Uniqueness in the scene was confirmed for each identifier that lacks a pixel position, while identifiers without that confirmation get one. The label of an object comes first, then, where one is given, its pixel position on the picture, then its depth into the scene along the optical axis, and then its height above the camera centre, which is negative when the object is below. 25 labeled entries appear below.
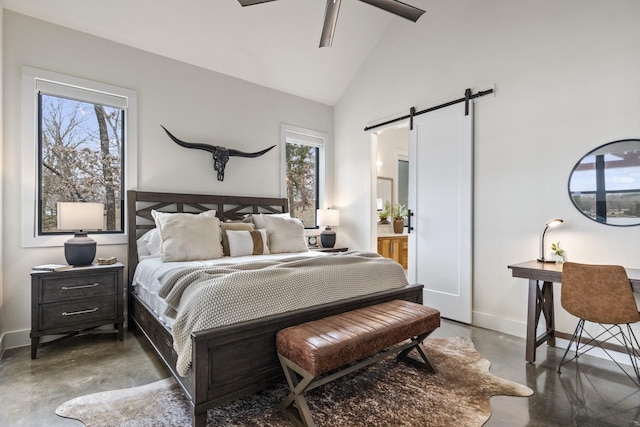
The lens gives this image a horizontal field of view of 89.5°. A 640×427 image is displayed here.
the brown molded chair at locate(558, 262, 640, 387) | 2.22 -0.60
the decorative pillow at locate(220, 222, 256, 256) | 3.51 -0.19
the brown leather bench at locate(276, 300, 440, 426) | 1.76 -0.77
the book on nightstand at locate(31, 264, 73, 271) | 2.83 -0.51
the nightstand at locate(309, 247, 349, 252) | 4.56 -0.55
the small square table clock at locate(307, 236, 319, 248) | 5.19 -0.49
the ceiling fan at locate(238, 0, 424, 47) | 2.61 +1.73
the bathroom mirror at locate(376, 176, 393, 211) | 6.25 +0.41
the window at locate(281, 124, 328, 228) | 5.11 +0.68
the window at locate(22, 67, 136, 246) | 3.08 +0.63
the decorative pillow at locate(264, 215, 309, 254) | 3.85 -0.29
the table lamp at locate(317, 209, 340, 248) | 4.97 -0.18
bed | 1.75 -0.87
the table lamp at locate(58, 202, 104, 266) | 2.85 -0.12
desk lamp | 2.92 -0.12
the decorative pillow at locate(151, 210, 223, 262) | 3.06 -0.25
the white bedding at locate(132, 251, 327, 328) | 2.48 -0.56
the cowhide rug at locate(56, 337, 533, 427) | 1.89 -1.22
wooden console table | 2.62 -0.74
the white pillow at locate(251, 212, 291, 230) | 3.99 -0.11
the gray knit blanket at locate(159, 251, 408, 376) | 1.86 -0.52
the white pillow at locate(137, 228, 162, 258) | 3.45 -0.35
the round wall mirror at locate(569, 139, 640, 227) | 2.63 +0.25
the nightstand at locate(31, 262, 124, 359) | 2.73 -0.80
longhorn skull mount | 4.05 +0.77
